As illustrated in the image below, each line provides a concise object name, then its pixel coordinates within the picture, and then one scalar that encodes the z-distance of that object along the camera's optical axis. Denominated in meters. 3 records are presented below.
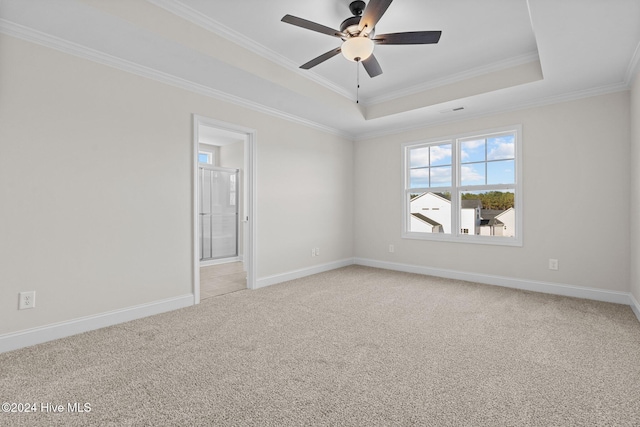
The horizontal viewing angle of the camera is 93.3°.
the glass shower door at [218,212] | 6.12
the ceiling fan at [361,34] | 2.14
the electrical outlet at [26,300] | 2.31
